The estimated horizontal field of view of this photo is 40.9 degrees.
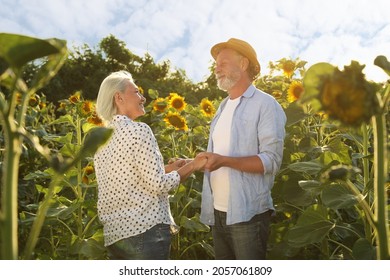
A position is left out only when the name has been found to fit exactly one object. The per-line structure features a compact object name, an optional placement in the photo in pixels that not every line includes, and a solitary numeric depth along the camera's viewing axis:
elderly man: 2.02
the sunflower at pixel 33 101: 4.36
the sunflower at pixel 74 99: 3.46
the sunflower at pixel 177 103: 3.48
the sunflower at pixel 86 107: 2.92
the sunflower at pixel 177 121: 3.05
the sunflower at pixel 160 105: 3.45
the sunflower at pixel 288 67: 3.09
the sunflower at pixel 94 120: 2.95
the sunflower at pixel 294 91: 2.83
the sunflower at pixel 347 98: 0.39
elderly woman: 1.76
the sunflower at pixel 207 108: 3.49
